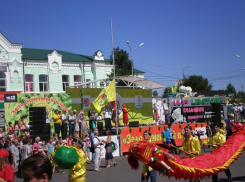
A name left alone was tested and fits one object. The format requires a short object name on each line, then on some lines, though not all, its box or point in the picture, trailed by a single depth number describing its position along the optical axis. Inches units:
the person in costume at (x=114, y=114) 921.5
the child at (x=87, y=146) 701.3
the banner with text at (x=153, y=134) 791.0
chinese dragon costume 221.6
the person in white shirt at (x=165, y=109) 1047.3
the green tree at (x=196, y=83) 2723.9
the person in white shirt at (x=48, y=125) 744.0
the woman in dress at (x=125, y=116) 919.7
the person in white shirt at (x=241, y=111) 1290.6
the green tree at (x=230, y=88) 3178.2
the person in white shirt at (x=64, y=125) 782.5
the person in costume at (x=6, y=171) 229.6
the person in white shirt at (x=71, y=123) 789.5
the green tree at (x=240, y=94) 2831.2
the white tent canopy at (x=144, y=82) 1103.6
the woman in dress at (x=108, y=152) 635.5
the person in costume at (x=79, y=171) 283.0
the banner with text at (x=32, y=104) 776.9
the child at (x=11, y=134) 666.8
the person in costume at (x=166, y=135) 758.4
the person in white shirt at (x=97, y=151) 593.6
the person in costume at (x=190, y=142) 340.2
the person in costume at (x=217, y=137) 398.2
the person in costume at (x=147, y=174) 323.9
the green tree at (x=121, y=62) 1659.7
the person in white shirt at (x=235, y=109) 1285.7
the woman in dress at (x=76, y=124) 789.4
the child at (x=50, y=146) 601.9
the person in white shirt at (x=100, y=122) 835.8
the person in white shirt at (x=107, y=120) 863.1
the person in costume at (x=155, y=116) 1064.0
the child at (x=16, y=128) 716.0
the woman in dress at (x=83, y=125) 797.9
